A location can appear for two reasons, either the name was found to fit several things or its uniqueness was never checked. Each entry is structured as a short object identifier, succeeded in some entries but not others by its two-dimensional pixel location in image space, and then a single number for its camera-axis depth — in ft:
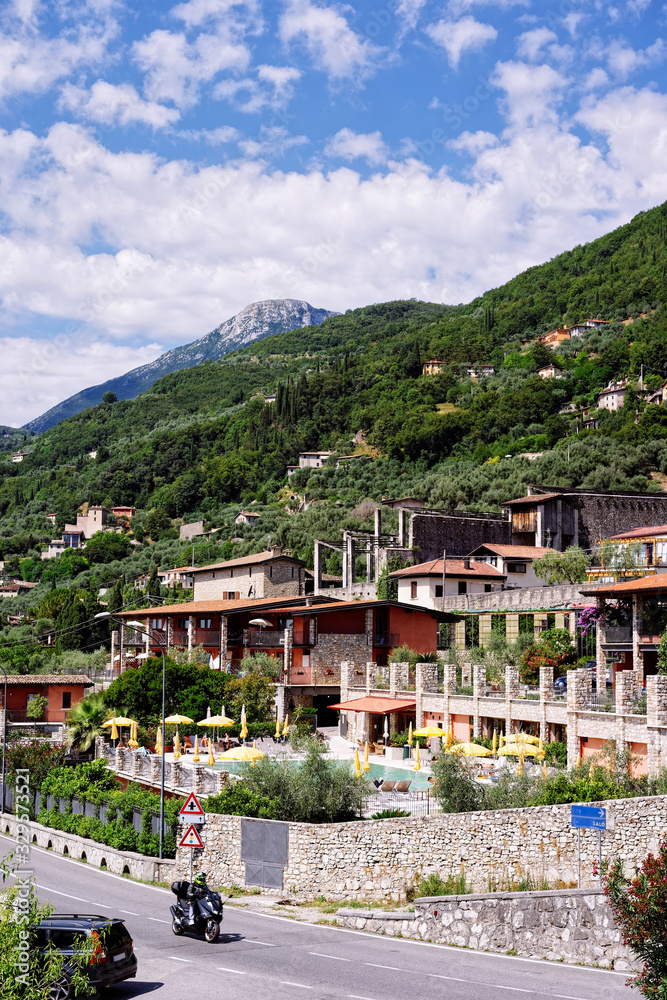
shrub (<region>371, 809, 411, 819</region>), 86.07
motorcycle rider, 70.10
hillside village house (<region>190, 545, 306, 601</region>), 244.83
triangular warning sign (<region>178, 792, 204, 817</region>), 83.66
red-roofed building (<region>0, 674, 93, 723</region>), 199.82
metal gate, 84.74
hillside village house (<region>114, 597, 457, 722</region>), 173.88
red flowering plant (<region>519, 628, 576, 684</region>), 141.59
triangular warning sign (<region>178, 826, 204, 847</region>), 80.13
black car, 51.80
